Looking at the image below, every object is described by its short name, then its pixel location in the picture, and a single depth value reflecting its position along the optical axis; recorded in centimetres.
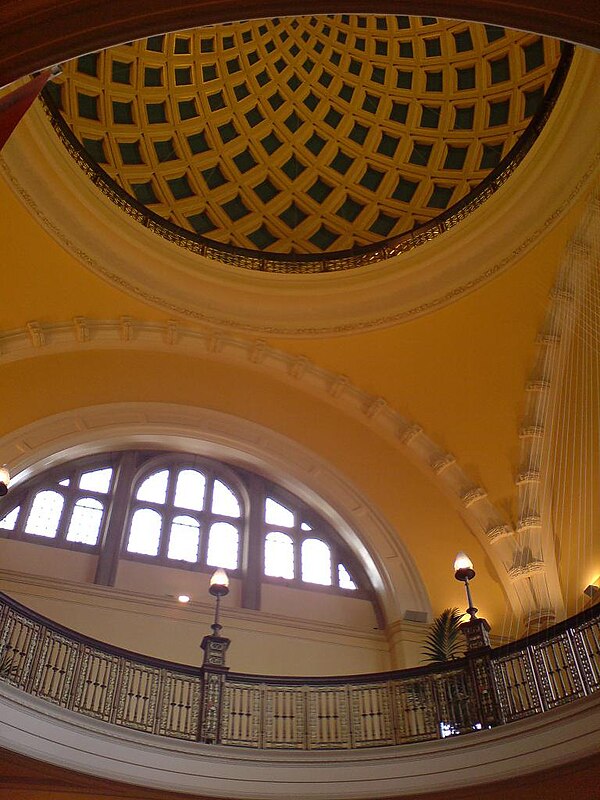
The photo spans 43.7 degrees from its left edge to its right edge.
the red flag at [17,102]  439
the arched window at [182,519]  1169
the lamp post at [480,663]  813
